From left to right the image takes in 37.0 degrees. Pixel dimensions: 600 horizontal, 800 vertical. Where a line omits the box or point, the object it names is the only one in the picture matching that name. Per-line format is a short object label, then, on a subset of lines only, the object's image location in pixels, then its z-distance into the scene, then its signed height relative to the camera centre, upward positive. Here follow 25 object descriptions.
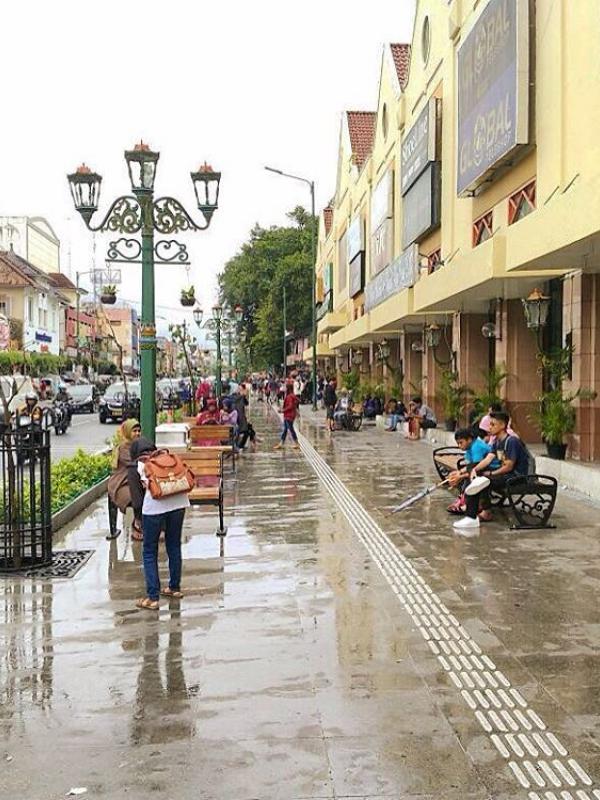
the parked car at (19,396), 21.39 -0.43
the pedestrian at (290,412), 21.09 -0.80
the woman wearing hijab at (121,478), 9.63 -1.08
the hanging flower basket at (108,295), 16.20 +1.52
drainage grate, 8.25 -1.79
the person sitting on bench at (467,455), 10.99 -0.95
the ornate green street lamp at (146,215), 11.10 +2.06
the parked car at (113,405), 34.17 -1.02
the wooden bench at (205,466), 10.74 -1.06
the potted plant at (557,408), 13.79 -0.48
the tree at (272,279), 63.41 +7.28
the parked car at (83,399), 45.45 -1.04
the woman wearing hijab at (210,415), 18.42 -0.77
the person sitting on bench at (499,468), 10.38 -1.05
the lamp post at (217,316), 34.97 +2.48
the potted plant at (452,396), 20.36 -0.41
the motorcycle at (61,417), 27.44 -1.20
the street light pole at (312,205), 39.06 +7.62
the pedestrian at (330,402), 27.33 -0.73
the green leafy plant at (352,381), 37.90 -0.12
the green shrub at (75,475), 11.94 -1.46
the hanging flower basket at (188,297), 21.92 +2.00
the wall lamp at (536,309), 14.48 +1.13
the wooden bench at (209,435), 16.64 -1.06
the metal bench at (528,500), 10.03 -1.44
